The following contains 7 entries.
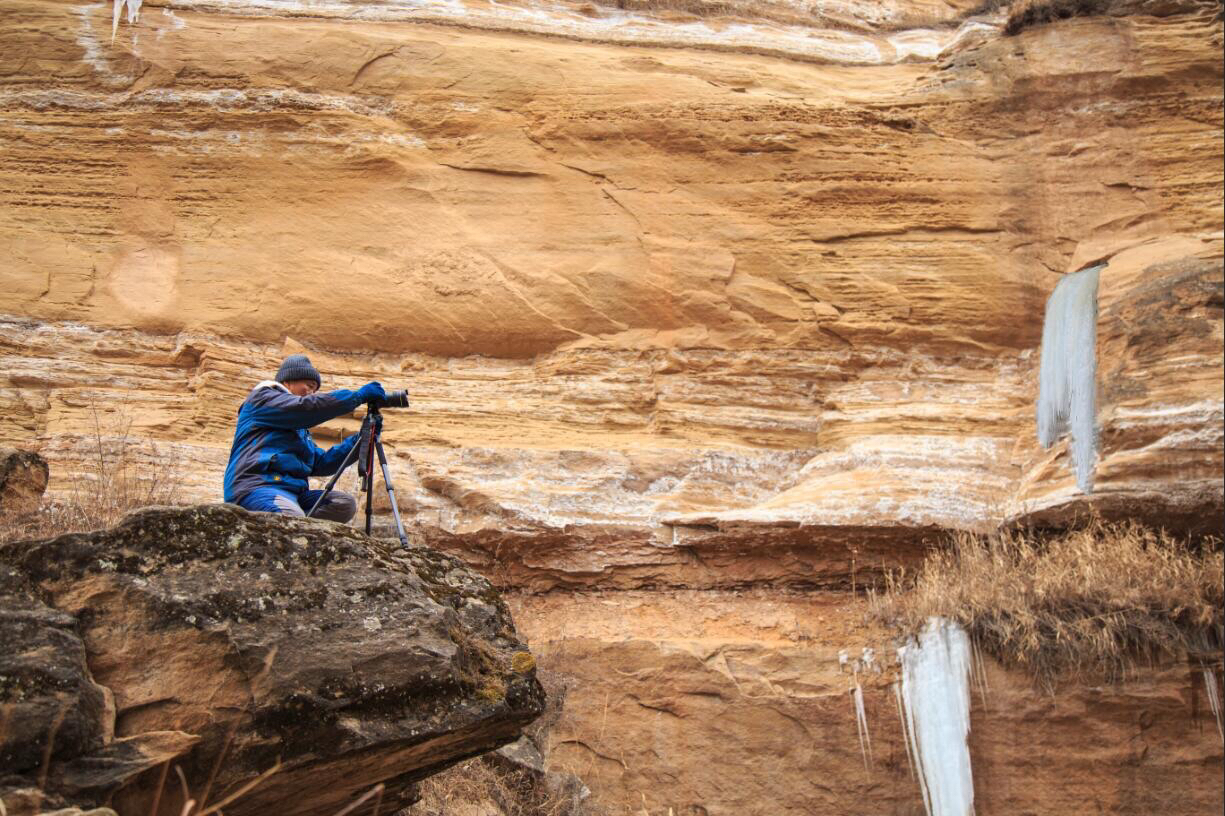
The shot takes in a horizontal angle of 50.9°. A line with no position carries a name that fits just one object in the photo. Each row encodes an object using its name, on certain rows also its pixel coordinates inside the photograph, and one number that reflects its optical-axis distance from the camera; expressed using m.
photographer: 6.41
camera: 6.56
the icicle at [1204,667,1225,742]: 8.27
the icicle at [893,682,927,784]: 8.35
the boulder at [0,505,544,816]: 4.42
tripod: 6.74
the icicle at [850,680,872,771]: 8.38
